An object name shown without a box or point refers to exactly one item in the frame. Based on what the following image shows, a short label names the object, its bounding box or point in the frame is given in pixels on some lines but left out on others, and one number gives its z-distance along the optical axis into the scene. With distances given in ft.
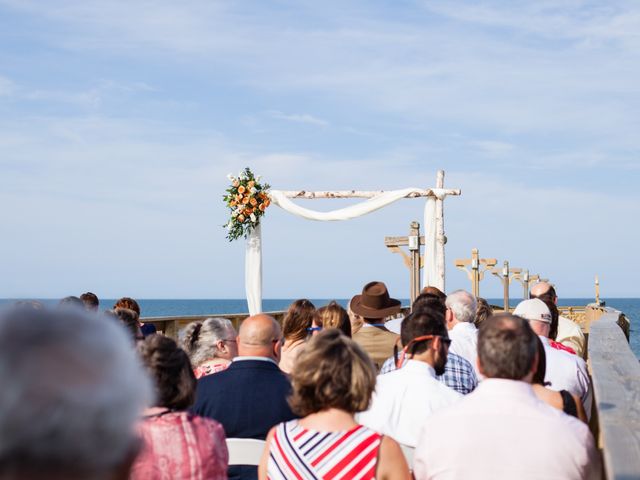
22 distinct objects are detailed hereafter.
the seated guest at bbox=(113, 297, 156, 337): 28.02
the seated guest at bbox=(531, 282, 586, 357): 27.12
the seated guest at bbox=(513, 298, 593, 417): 19.01
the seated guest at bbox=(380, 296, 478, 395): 17.99
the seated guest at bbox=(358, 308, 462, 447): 15.25
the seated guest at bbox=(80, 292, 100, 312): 27.96
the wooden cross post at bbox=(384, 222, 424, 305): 55.16
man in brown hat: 23.44
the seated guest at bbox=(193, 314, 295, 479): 14.83
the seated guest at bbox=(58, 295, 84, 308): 24.01
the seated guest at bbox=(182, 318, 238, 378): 19.53
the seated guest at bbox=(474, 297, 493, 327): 26.71
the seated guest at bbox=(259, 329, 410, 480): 11.35
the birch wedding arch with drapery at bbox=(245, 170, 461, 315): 46.09
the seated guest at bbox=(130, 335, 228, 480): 11.00
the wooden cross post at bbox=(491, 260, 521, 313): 117.75
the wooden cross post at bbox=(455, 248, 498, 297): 97.71
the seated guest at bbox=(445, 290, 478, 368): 22.58
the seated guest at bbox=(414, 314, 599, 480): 11.28
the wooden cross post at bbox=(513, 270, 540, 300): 148.95
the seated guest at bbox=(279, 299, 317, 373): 22.76
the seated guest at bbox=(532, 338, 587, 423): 14.17
